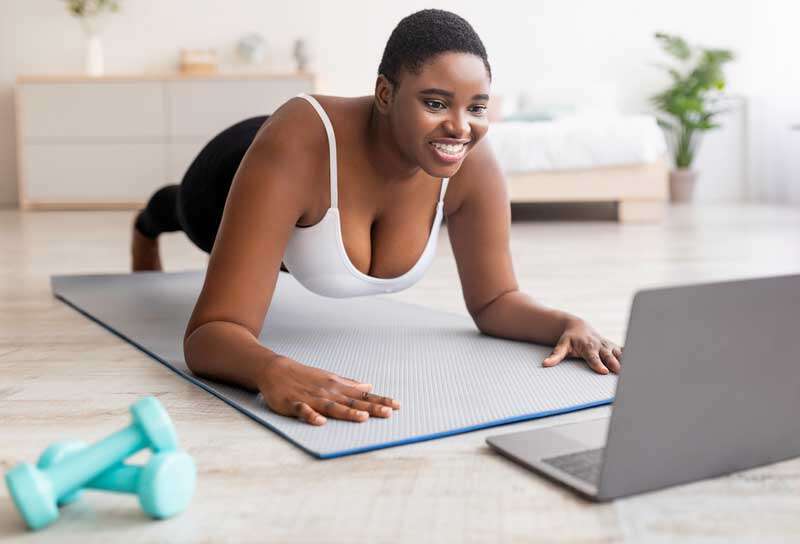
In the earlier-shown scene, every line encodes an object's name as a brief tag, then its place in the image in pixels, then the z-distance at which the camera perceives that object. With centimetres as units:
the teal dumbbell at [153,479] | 91
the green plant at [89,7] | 639
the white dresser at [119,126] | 621
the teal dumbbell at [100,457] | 90
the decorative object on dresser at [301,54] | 646
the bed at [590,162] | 490
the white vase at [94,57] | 636
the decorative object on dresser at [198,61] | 641
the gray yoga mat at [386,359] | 124
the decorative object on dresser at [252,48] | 651
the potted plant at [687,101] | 617
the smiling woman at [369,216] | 138
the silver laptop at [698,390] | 91
